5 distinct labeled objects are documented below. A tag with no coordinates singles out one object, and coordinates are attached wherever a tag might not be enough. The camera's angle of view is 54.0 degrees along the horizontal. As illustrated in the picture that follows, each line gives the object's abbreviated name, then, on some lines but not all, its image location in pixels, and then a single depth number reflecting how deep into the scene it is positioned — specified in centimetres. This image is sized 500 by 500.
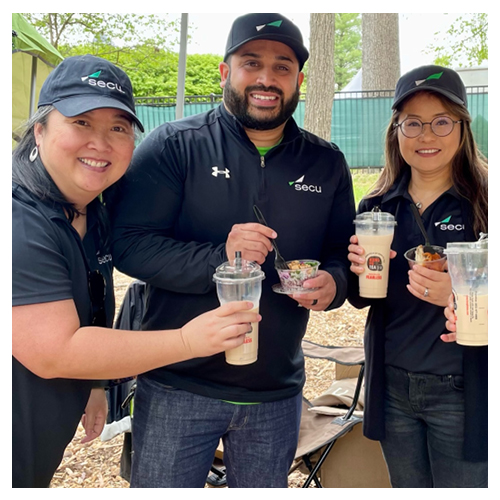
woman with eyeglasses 219
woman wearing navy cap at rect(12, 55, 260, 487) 154
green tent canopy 506
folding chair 304
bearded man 219
